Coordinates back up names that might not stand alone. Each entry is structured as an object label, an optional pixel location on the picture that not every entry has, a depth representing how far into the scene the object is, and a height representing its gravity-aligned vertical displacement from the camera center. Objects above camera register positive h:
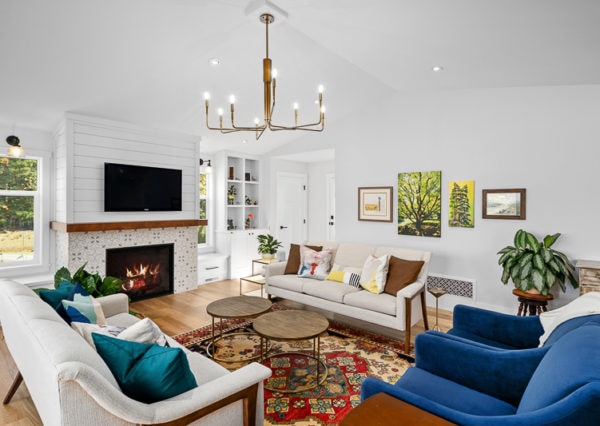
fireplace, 4.51 -0.84
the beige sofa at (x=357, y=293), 3.18 -0.90
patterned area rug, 2.29 -1.33
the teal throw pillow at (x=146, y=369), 1.39 -0.67
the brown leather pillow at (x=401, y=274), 3.45 -0.68
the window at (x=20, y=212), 4.13 -0.06
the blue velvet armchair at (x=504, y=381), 1.09 -0.78
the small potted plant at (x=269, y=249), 5.32 -0.64
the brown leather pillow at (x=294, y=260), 4.47 -0.69
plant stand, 3.33 -0.93
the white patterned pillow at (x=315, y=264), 4.21 -0.70
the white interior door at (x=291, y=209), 6.78 -0.01
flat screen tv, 4.25 +0.26
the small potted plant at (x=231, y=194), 6.21 +0.26
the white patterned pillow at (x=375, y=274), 3.57 -0.71
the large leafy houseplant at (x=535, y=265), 3.29 -0.56
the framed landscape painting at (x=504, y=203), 3.83 +0.07
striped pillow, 3.85 -0.80
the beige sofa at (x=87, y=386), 1.20 -0.72
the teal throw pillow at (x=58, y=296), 2.08 -0.59
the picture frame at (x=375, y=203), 4.84 +0.08
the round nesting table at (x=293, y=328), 2.54 -0.95
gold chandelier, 2.42 +0.90
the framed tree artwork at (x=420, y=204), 4.43 +0.07
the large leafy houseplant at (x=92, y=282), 3.02 -0.68
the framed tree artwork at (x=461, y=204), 4.18 +0.06
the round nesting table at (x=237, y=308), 3.00 -0.93
